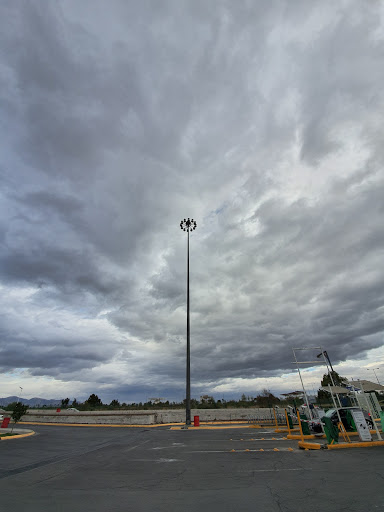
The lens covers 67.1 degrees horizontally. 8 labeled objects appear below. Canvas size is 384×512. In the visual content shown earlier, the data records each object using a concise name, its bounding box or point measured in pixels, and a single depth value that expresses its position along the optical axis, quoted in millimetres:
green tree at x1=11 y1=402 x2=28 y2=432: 22594
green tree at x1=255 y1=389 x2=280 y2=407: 40094
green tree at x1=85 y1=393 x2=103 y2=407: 56447
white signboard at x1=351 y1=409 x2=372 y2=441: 12109
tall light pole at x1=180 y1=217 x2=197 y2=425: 27016
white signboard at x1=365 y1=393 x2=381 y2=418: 16475
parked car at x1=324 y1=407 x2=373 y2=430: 16250
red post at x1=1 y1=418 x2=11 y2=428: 25680
